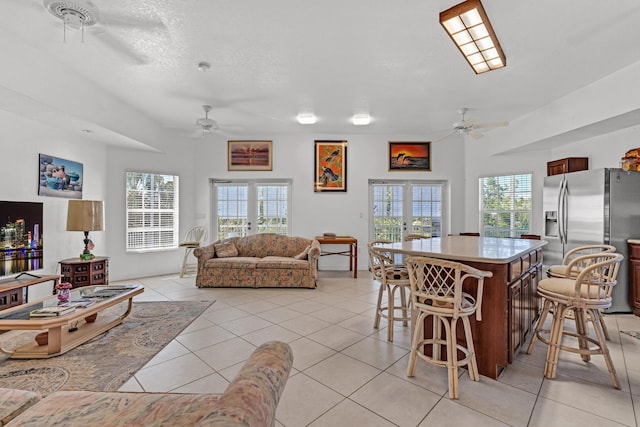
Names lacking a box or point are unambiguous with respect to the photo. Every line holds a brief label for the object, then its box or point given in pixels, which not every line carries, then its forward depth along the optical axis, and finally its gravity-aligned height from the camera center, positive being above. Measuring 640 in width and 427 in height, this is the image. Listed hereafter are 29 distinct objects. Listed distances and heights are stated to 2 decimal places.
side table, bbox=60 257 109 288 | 4.15 -0.83
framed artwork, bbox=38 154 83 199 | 4.05 +0.53
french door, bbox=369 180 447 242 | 6.54 +0.11
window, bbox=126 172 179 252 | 5.71 +0.04
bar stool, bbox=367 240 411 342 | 2.86 -0.65
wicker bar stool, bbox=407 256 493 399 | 1.98 -0.67
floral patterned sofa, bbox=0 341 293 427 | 0.90 -0.75
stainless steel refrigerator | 3.71 +0.01
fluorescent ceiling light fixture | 2.37 +1.62
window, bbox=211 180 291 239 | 6.52 +0.13
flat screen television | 3.42 -0.29
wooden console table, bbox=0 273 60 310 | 3.03 -0.79
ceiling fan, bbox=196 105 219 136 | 4.60 +1.41
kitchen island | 2.16 -0.67
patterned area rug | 2.14 -1.23
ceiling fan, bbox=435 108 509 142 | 4.17 +1.27
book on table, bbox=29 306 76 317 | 2.44 -0.83
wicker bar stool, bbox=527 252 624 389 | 2.13 -0.65
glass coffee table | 2.37 -0.90
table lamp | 4.22 -0.06
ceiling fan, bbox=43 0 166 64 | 2.23 +1.64
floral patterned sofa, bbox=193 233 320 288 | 4.93 -0.98
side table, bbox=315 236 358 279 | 5.73 -0.60
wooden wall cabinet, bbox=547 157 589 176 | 4.64 +0.78
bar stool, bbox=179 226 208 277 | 5.85 -0.58
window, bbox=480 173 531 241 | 5.75 +0.16
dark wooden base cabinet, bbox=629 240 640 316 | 3.60 -0.77
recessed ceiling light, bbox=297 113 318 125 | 5.08 +1.67
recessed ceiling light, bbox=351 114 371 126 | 5.15 +1.68
